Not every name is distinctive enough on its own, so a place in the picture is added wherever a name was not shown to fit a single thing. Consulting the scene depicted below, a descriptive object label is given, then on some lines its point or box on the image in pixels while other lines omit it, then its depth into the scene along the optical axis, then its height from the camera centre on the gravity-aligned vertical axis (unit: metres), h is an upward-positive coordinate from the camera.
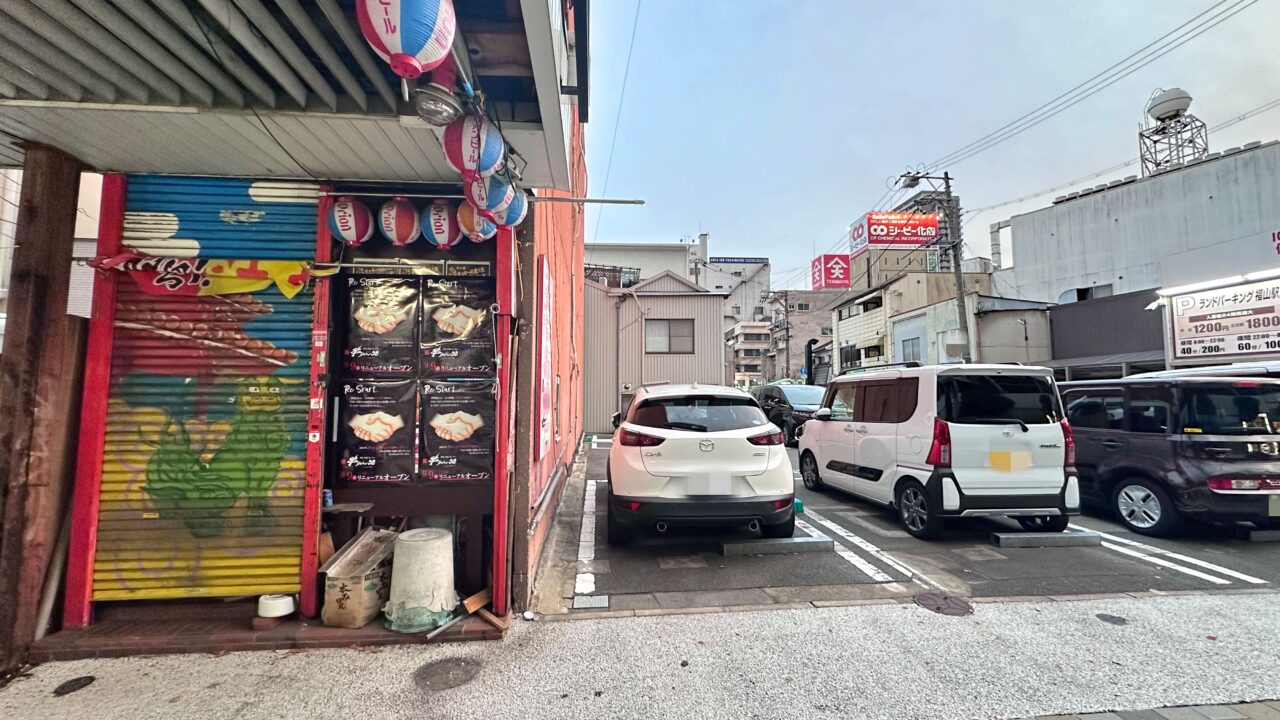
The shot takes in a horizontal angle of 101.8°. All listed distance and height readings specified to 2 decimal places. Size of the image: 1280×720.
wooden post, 3.15 +0.05
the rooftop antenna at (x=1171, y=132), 19.91 +10.70
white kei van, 5.15 -0.46
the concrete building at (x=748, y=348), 54.06 +5.66
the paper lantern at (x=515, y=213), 3.49 +1.30
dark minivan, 5.08 -0.51
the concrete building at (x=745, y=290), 58.69 +12.93
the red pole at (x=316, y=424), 3.56 -0.16
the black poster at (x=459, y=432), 3.90 -0.23
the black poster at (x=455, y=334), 3.94 +0.51
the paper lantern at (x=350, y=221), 3.66 +1.27
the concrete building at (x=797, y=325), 45.97 +7.08
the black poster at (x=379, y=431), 3.84 -0.22
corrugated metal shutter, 3.49 -0.10
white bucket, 3.40 -1.22
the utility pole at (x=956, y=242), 16.23 +5.09
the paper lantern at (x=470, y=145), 2.68 +1.33
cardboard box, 3.43 -1.22
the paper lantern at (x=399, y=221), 3.71 +1.29
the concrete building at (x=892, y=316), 21.64 +4.10
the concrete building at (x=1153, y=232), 12.85 +6.35
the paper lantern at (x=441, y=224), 3.73 +1.28
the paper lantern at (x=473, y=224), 3.65 +1.25
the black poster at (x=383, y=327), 3.89 +0.56
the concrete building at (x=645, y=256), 29.61 +8.35
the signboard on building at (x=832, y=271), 39.78 +10.04
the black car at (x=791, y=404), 13.05 -0.05
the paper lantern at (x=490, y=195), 2.97 +1.22
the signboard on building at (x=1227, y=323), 10.30 +1.70
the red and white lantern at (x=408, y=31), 1.86 +1.35
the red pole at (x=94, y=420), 3.36 -0.13
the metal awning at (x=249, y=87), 2.32 +1.65
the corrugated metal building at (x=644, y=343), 15.84 +1.81
